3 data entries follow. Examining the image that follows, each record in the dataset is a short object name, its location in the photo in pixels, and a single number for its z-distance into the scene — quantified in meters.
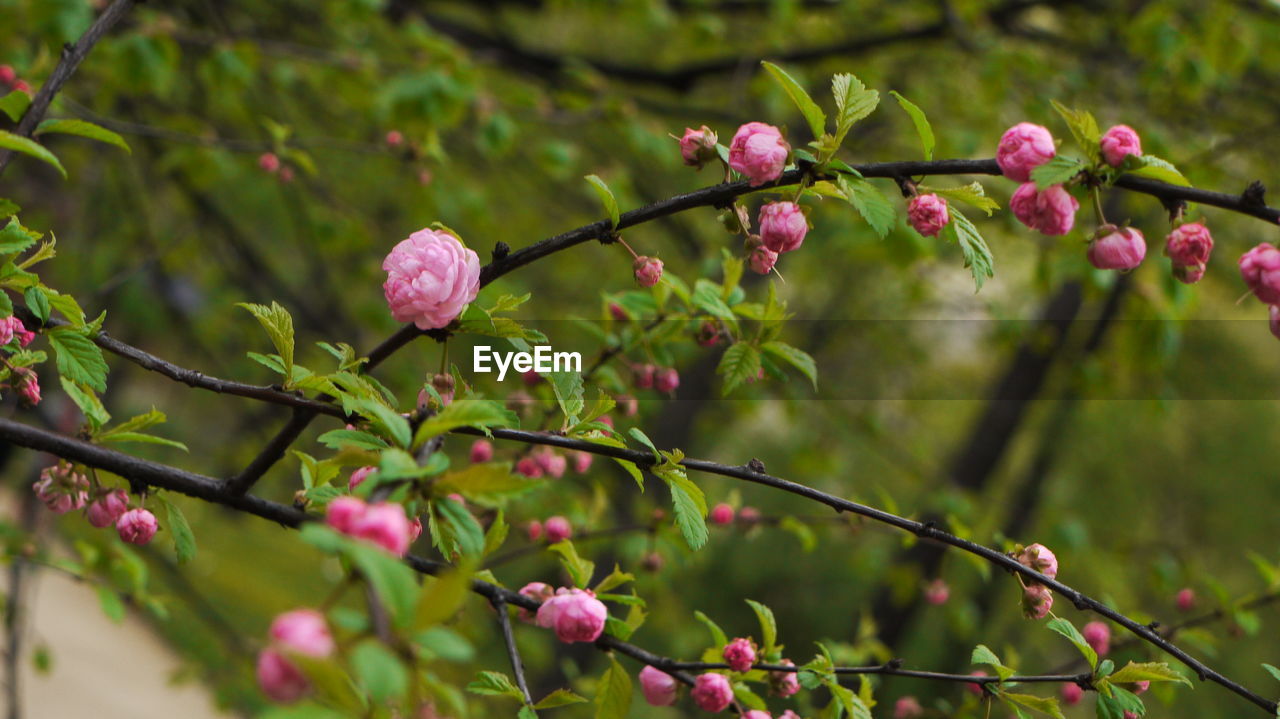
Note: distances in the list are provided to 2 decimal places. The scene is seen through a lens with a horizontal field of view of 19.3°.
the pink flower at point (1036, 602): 1.11
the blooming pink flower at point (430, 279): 1.09
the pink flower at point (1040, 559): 1.12
